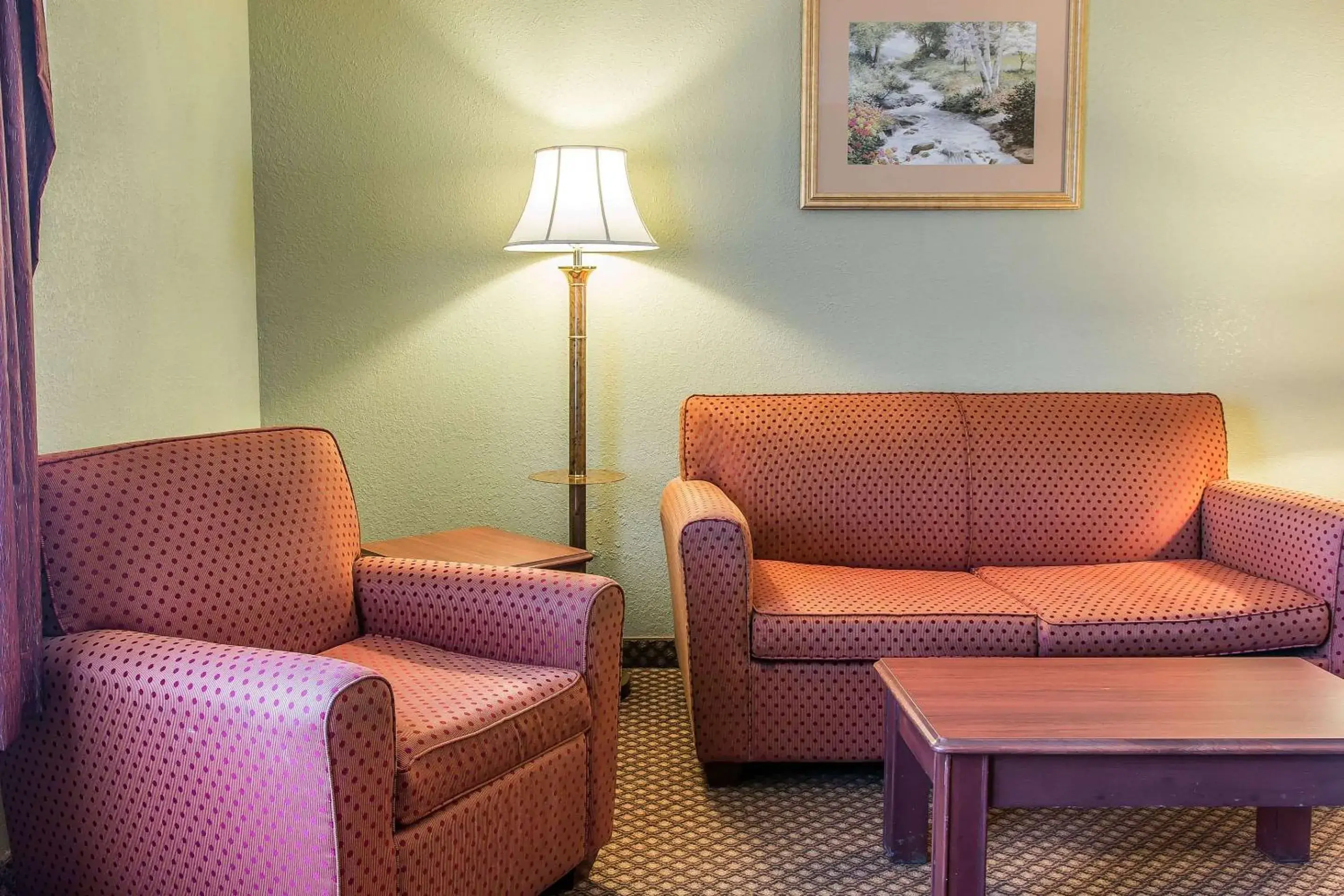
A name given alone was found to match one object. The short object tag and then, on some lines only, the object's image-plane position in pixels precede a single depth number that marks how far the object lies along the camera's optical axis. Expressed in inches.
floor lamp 121.1
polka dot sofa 102.4
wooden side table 113.9
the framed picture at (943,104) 135.6
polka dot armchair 63.3
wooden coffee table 70.4
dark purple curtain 67.6
